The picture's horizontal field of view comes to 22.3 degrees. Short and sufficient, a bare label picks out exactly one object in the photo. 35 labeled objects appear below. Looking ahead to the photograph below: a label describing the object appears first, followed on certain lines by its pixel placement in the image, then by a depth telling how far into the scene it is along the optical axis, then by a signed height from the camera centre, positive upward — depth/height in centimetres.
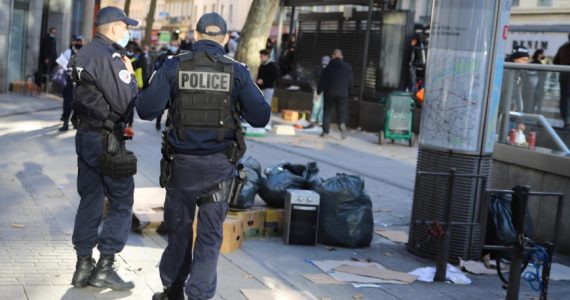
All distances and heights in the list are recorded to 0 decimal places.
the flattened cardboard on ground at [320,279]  1086 -204
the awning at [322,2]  3422 +13
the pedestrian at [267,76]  3078 -155
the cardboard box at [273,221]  1322 -199
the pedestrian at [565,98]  1461 -69
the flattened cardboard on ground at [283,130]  2924 -254
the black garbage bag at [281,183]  1367 -169
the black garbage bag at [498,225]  1253 -173
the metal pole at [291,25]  4121 -58
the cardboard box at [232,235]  1194 -195
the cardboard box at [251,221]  1284 -196
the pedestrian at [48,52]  4064 -195
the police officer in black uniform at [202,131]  815 -76
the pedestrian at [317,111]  3351 -239
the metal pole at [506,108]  1553 -89
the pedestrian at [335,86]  2955 -158
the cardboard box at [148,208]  1262 -198
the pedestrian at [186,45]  4094 -143
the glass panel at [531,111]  1475 -88
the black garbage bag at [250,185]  1308 -169
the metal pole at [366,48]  3361 -85
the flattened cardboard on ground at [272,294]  981 -200
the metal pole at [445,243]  1117 -173
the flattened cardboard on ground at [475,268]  1199 -204
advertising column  1215 -72
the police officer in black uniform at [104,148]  920 -102
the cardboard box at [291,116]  3427 -262
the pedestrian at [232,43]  3847 -118
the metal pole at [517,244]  935 -140
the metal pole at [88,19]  2732 -63
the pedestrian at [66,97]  2432 -193
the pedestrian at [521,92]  1533 -69
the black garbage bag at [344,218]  1295 -186
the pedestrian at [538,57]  2583 -55
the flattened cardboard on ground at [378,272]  1129 -205
